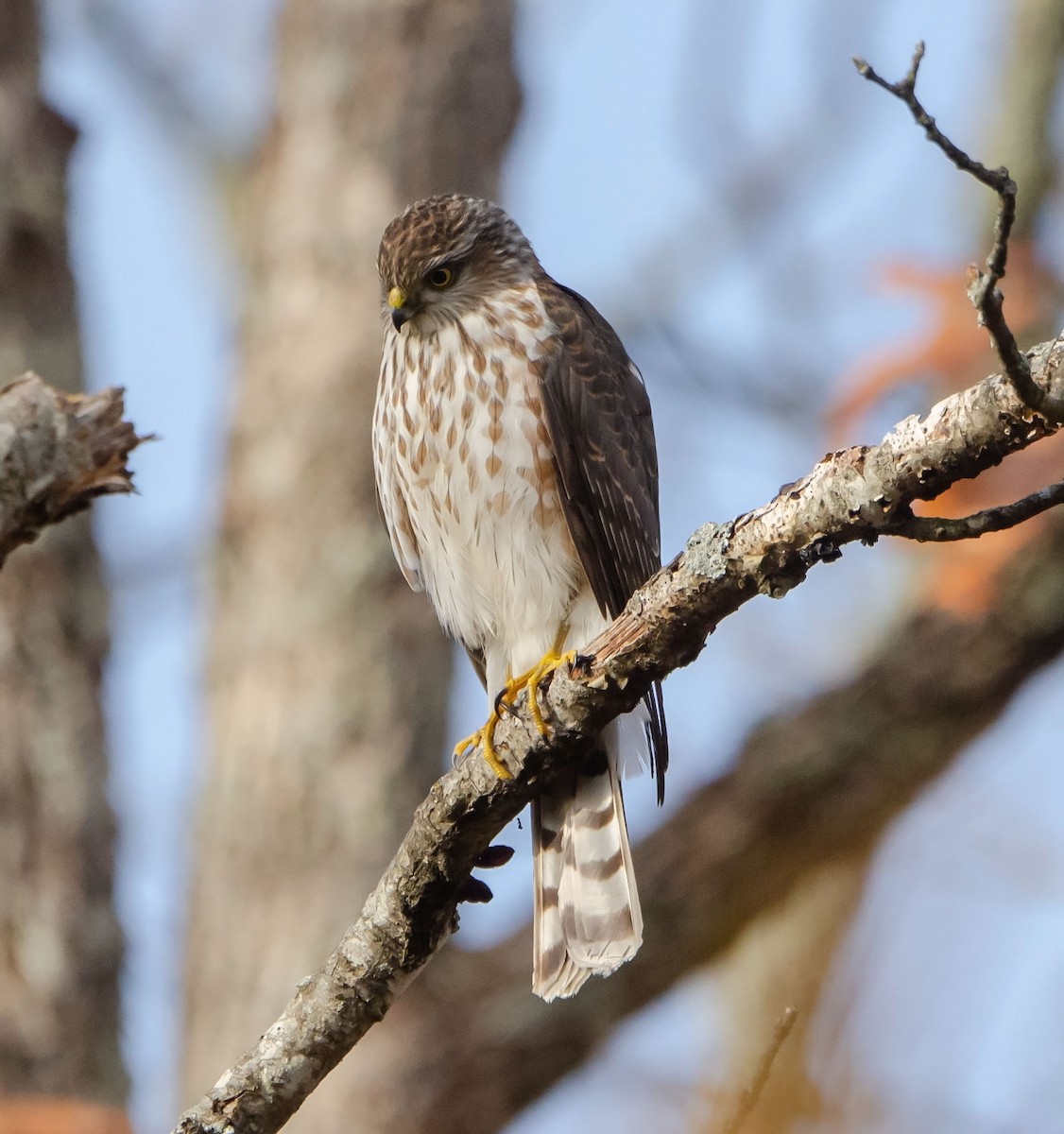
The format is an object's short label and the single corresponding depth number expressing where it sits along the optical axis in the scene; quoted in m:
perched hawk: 8.87
